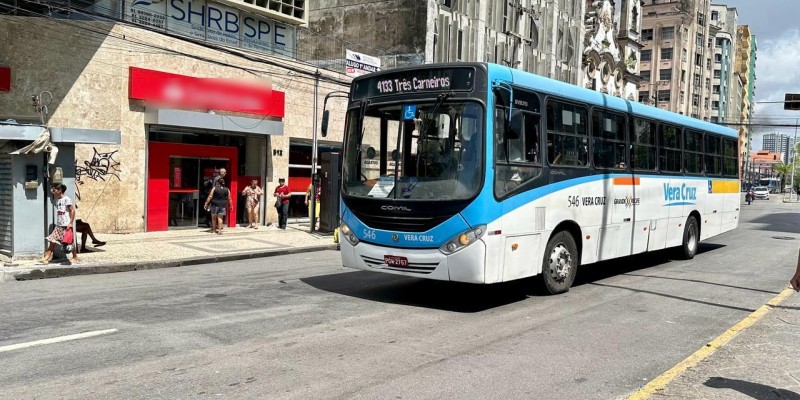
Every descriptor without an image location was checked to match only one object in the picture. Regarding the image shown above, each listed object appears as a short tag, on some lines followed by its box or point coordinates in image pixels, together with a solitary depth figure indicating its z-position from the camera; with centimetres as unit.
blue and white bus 799
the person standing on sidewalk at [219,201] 1830
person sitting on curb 1352
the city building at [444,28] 3027
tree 11913
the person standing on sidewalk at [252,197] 2023
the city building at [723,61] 10981
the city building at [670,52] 8600
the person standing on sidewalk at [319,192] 2002
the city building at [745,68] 13162
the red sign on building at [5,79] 1598
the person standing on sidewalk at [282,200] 2033
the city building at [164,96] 1608
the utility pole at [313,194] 1970
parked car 7700
